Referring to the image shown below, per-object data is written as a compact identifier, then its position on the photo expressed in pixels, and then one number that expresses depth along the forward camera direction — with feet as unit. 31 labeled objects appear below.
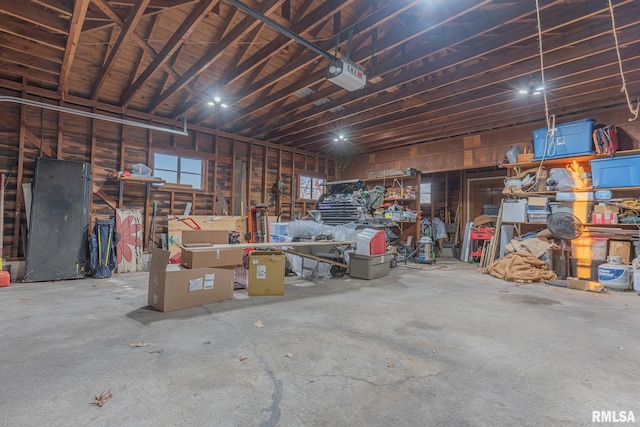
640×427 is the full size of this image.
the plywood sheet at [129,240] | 17.81
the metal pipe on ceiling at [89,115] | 14.80
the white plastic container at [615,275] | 14.43
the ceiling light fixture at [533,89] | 14.65
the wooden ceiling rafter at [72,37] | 9.62
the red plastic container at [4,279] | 13.67
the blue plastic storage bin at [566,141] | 16.69
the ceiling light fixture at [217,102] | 16.99
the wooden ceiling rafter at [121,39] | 9.99
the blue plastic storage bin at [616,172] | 15.42
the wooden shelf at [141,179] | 17.84
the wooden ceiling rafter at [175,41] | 10.19
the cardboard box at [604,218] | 16.04
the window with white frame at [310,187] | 28.53
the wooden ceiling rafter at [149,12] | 10.76
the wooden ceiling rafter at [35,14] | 10.18
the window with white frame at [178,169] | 20.72
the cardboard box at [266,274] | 12.34
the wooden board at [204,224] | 20.13
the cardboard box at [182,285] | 9.96
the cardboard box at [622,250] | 15.49
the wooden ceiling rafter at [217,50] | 10.03
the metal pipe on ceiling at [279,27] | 9.09
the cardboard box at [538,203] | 18.34
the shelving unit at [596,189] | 15.78
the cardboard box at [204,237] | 11.46
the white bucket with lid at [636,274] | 13.80
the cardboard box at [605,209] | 16.19
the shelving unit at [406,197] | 25.80
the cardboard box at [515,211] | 19.04
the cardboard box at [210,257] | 10.59
